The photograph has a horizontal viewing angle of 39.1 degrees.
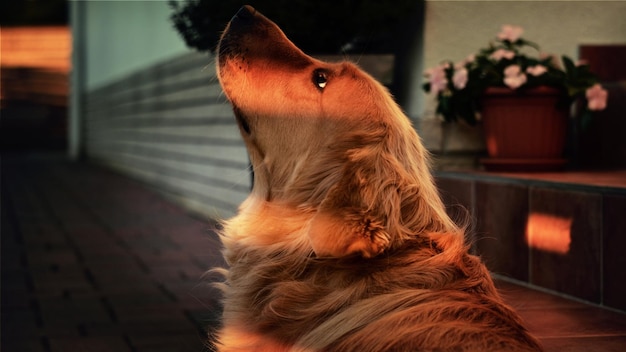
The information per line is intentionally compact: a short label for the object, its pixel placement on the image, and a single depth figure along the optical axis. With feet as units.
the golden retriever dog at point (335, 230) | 6.66
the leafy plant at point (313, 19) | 13.87
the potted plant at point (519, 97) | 13.64
